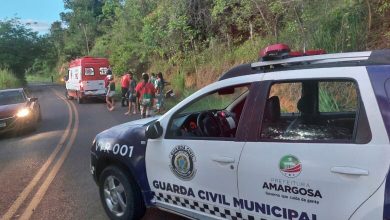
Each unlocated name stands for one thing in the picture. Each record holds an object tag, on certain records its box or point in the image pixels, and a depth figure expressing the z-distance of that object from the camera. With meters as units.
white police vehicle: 2.89
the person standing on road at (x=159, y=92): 17.50
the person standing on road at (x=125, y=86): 21.55
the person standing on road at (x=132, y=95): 18.60
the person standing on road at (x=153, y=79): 18.99
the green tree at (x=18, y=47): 54.44
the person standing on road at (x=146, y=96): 14.77
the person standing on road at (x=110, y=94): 20.69
